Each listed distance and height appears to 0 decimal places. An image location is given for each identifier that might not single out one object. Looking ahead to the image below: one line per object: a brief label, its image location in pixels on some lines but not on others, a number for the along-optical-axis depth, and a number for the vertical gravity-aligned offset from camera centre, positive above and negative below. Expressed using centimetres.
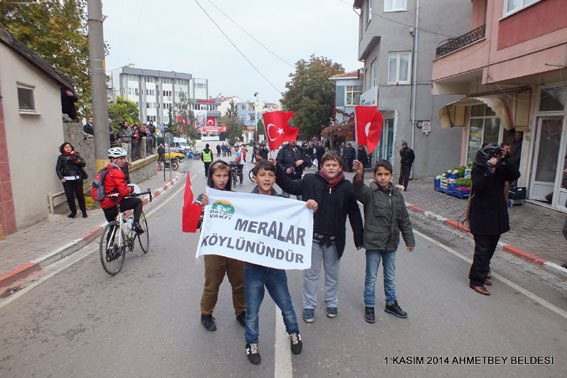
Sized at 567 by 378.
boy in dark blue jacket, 339 -151
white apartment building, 7988 +948
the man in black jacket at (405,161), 1417 -107
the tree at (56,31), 1072 +299
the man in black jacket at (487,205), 474 -94
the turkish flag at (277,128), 634 +6
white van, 4166 -172
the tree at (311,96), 3750 +356
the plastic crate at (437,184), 1420 -195
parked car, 3295 -218
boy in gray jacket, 411 -102
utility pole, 881 +117
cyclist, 573 -93
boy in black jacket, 395 -90
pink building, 838 +153
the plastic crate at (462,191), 1225 -189
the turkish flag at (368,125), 459 +8
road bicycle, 550 -168
